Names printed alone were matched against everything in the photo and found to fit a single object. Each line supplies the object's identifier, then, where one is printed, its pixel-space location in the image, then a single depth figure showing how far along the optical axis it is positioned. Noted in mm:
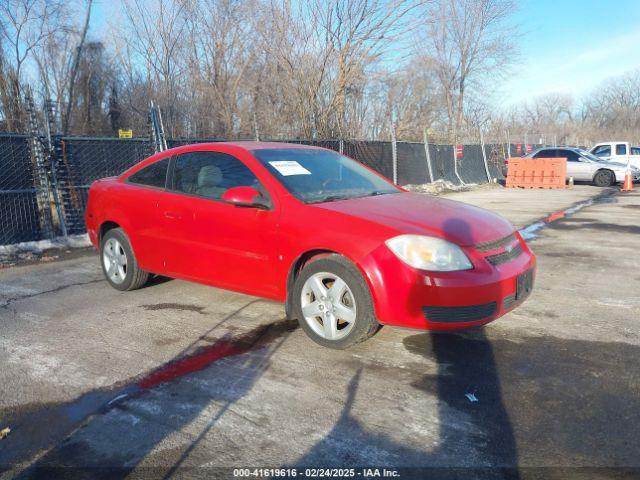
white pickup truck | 21047
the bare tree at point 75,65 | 20512
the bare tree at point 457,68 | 33562
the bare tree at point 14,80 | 14844
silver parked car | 19348
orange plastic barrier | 18828
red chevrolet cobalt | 3361
